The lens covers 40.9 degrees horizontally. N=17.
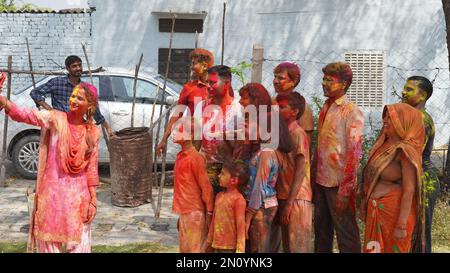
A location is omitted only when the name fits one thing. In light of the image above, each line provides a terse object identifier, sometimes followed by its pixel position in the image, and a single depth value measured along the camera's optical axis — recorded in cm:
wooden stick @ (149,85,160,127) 777
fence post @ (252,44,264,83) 571
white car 840
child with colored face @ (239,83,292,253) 427
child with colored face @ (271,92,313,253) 434
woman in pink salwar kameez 410
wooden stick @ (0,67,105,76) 719
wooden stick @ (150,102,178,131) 714
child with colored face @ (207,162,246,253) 419
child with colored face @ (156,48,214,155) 538
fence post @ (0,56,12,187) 806
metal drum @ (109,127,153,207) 723
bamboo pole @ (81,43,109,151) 775
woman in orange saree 404
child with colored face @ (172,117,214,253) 433
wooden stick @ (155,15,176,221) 642
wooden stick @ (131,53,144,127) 747
